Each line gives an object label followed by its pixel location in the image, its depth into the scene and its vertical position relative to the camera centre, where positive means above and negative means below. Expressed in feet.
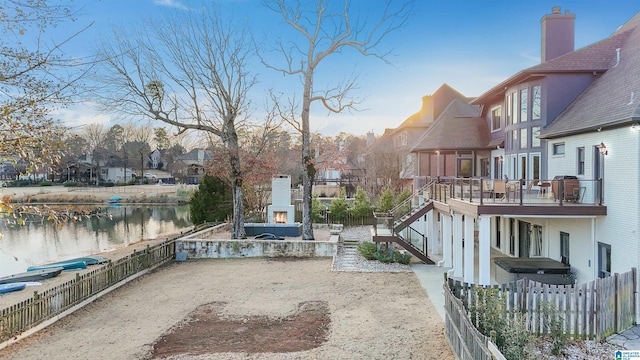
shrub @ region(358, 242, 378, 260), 59.72 -10.62
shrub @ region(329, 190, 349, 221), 97.96 -7.23
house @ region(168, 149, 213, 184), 284.00 +9.84
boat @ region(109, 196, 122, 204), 208.23 -9.69
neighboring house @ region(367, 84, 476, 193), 118.83 +16.79
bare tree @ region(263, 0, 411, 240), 71.56 +25.24
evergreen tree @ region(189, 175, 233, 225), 98.89 -5.37
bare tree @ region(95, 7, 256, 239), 70.74 +17.49
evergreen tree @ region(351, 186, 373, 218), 98.78 -6.43
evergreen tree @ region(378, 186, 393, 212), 94.02 -5.10
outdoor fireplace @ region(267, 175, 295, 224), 88.74 -5.25
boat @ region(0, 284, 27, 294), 52.95 -14.36
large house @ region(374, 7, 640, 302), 38.24 +0.81
